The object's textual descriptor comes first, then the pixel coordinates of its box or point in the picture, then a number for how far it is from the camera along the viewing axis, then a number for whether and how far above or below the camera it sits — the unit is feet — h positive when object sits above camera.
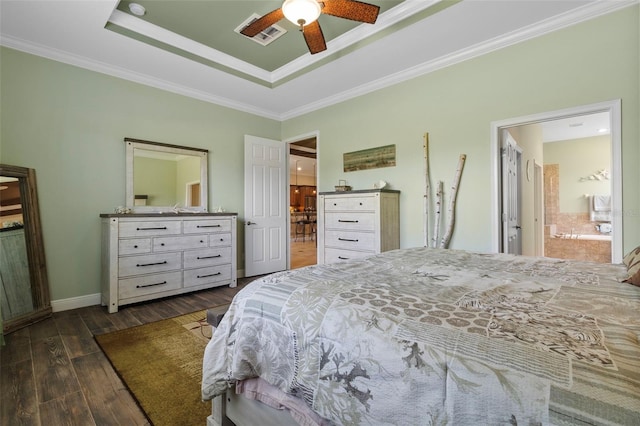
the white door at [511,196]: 9.74 +0.47
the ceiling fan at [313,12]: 6.57 +4.71
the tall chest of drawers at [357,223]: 10.70 -0.48
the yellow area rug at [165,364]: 5.15 -3.40
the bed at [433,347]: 1.77 -1.03
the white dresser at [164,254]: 10.12 -1.60
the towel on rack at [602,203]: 18.04 +0.30
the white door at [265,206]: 15.02 +0.32
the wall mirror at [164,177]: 11.67 +1.54
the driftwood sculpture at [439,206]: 10.33 +0.14
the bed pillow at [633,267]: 3.58 -0.81
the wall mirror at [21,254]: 8.40 -1.18
